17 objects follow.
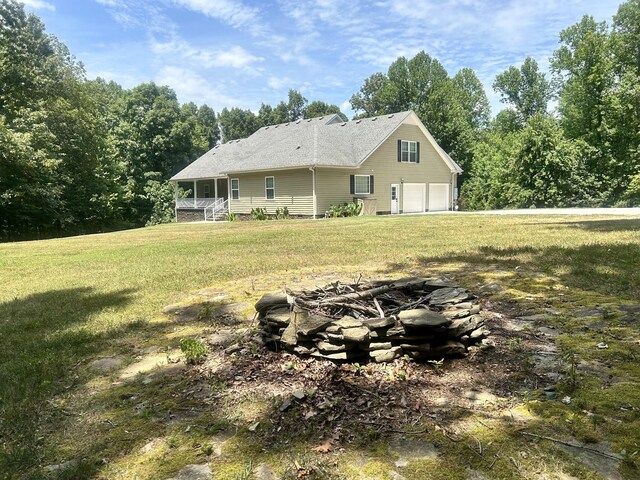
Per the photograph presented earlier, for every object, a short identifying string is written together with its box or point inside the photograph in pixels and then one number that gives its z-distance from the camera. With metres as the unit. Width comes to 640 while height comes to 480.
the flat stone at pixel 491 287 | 4.55
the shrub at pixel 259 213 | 23.17
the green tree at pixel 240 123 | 58.88
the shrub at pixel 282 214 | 22.84
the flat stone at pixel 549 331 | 3.11
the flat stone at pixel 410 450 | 1.85
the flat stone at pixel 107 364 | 3.07
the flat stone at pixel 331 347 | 2.76
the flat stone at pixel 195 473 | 1.81
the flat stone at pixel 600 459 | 1.67
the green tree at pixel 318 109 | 57.56
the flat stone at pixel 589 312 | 3.52
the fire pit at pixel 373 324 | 2.76
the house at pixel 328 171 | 22.25
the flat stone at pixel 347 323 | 2.82
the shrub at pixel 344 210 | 21.44
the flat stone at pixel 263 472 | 1.77
